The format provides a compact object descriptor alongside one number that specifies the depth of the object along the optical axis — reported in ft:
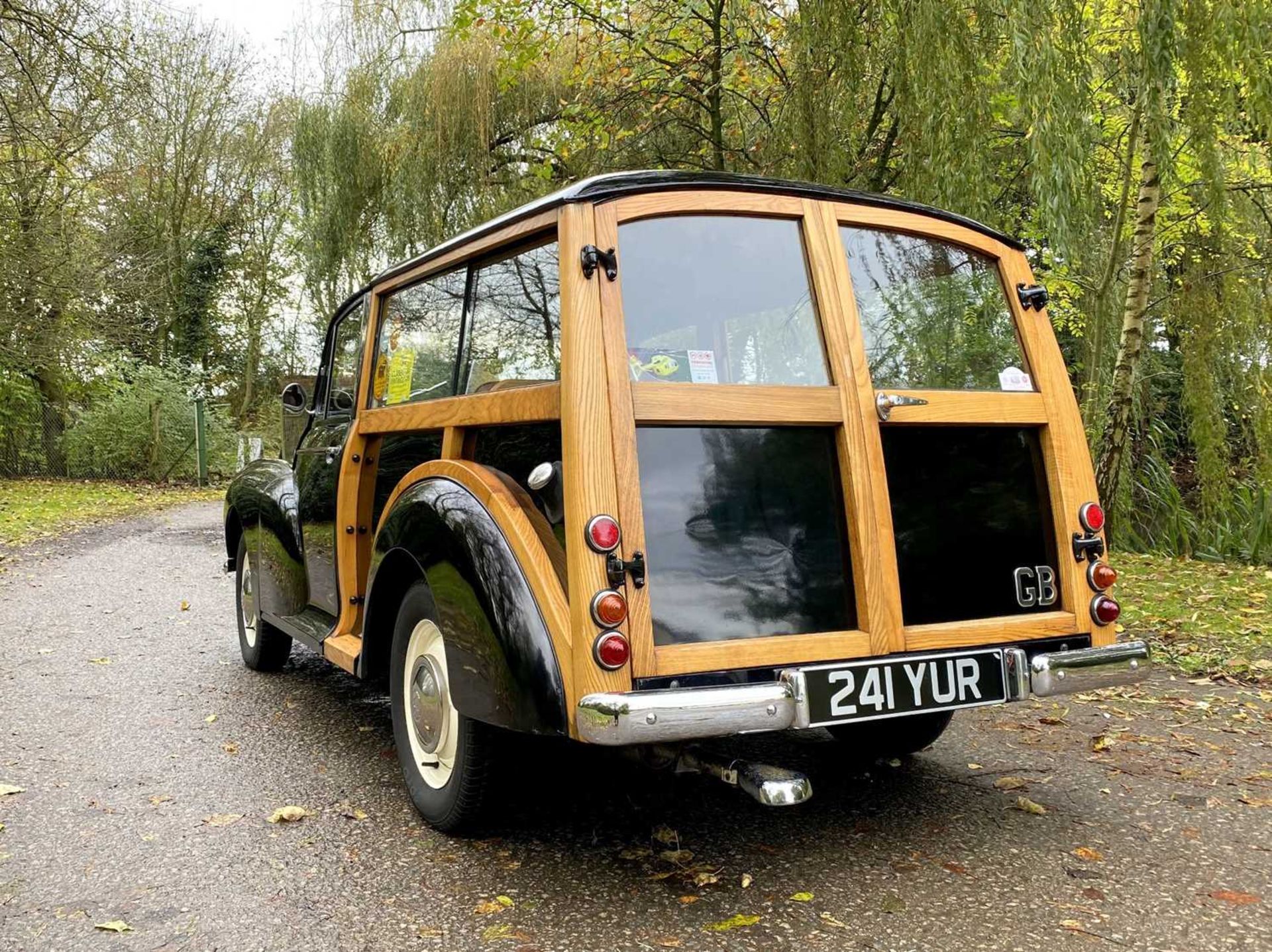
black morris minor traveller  9.17
